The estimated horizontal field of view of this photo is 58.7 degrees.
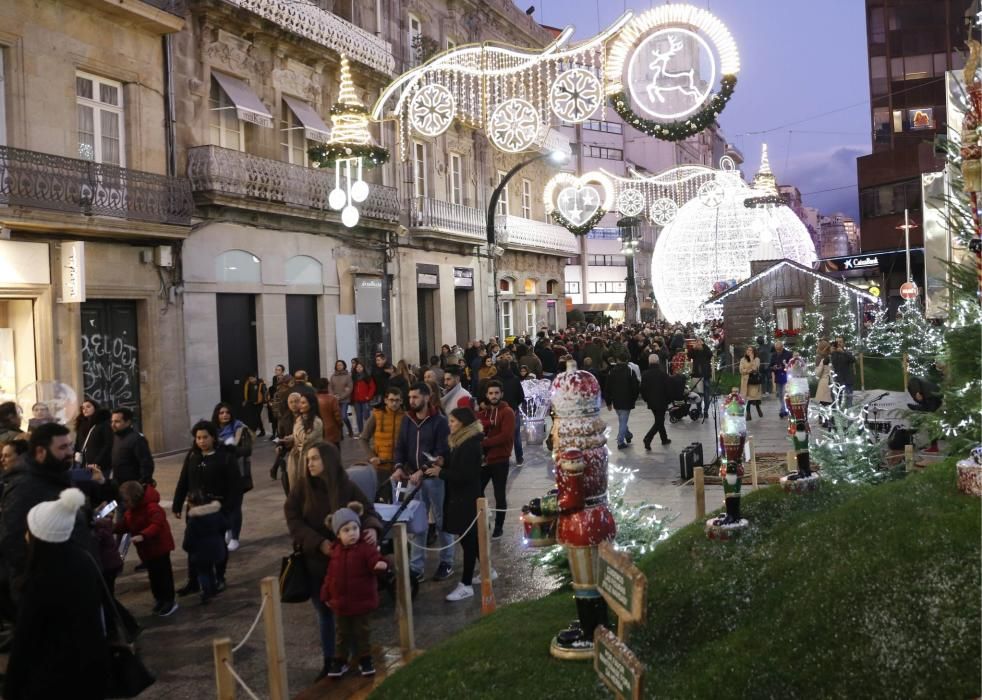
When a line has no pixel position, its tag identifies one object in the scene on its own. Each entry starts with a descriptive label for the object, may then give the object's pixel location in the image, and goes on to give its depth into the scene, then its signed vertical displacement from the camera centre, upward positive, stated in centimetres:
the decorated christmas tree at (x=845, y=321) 2325 +14
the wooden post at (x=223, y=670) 419 -154
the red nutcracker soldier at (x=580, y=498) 455 -86
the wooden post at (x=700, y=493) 739 -137
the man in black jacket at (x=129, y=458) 789 -94
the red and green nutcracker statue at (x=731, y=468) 552 -88
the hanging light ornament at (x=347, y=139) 1222 +294
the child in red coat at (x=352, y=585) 539 -148
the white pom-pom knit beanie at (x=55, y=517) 416 -76
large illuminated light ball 2520 +246
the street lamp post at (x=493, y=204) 1755 +304
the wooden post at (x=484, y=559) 647 -165
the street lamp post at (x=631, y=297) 5497 +241
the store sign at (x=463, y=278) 2805 +209
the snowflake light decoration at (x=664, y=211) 2533 +362
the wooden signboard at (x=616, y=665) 317 -126
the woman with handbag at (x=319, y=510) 569 -109
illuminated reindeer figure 921 +267
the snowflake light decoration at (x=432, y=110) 1359 +365
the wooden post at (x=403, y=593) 588 -168
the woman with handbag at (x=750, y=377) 1612 -89
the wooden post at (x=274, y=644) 468 -159
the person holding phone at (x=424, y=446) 771 -92
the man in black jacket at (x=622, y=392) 1391 -93
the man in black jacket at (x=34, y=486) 511 -75
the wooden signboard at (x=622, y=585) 364 -109
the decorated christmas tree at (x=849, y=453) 727 -111
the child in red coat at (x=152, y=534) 683 -142
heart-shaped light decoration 1667 +253
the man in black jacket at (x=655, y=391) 1380 -91
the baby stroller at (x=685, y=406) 1706 -146
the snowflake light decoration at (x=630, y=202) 2181 +334
